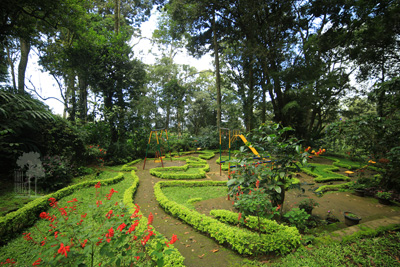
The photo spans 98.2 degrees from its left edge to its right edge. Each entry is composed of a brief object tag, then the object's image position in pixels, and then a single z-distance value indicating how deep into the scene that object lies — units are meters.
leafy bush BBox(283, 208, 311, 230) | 2.96
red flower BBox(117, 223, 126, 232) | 1.57
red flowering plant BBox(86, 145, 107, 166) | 6.74
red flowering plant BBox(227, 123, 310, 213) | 2.85
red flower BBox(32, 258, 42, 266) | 1.28
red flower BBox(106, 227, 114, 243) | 1.49
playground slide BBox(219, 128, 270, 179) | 3.14
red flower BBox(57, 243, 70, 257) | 1.21
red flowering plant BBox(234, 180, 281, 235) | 2.65
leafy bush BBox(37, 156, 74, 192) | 4.59
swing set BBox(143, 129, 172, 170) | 7.69
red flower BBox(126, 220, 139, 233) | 1.65
